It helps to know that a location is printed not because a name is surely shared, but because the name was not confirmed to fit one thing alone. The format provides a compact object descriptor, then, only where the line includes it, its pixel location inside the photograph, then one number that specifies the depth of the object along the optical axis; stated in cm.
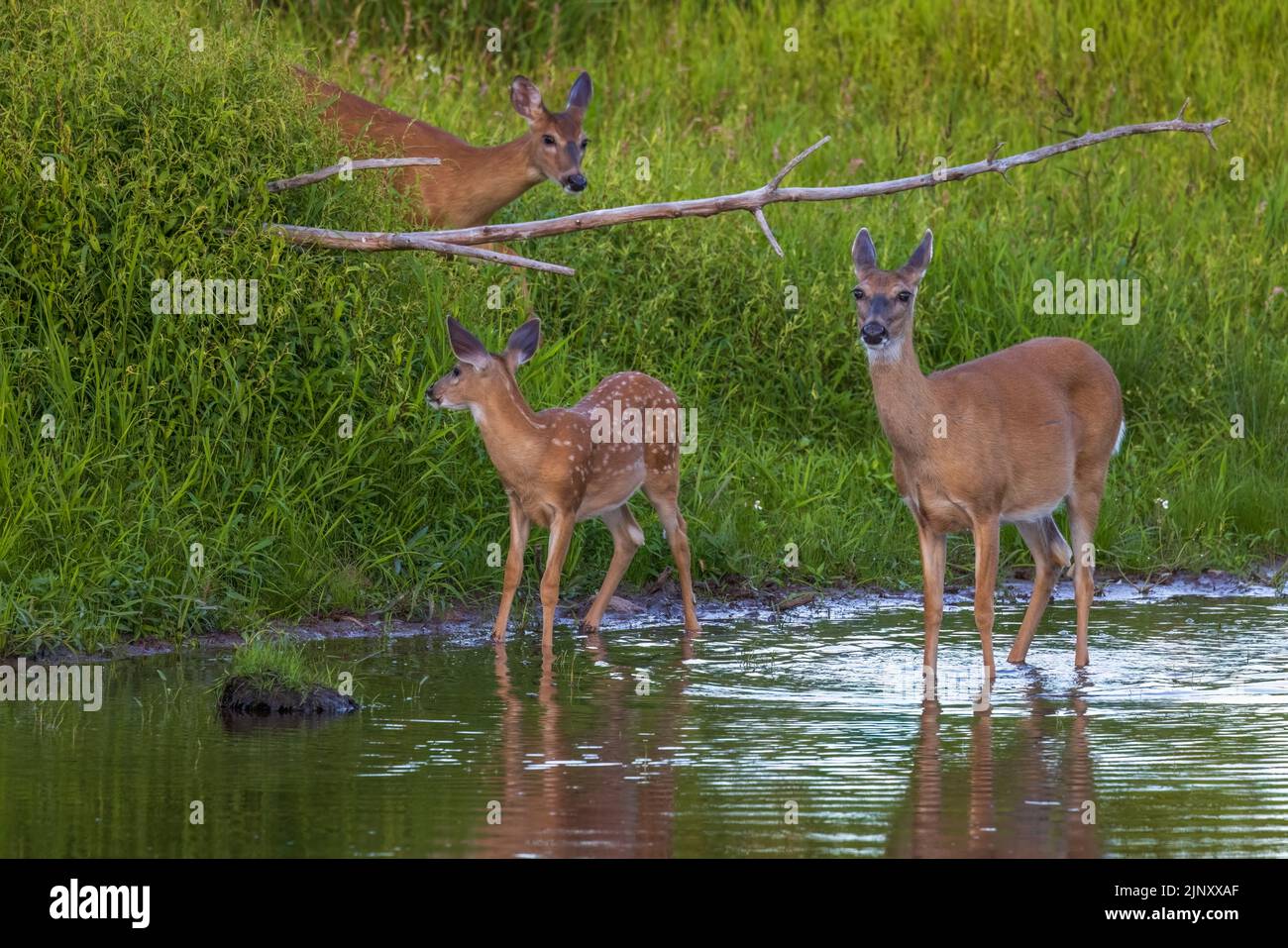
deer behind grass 1262
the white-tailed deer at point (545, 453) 1009
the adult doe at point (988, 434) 902
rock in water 824
